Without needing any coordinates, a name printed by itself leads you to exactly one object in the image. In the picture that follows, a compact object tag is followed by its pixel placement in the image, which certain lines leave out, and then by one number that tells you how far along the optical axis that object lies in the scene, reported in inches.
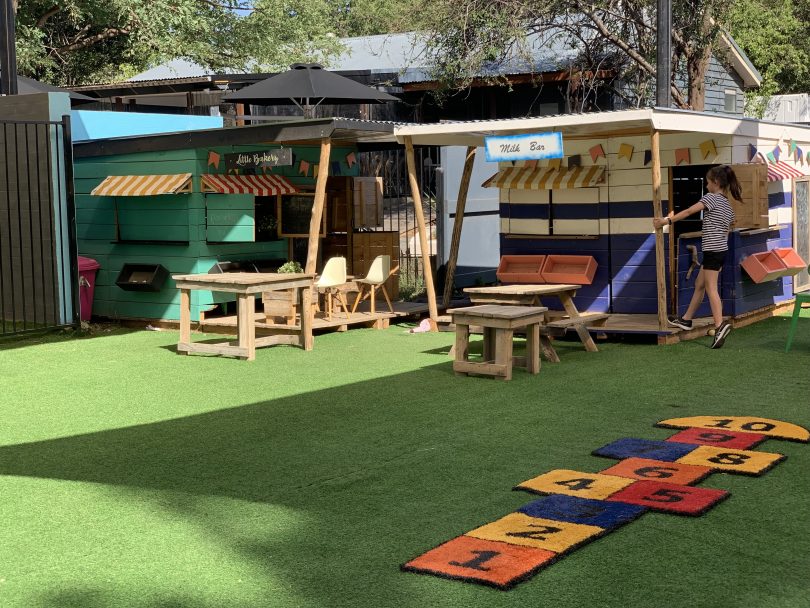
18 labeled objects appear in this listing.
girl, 418.3
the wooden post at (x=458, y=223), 519.2
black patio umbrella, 548.7
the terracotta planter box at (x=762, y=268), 458.9
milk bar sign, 427.5
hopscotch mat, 173.2
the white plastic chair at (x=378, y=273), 488.4
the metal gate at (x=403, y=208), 632.4
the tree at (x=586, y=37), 764.6
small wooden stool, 352.8
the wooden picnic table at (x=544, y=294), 400.2
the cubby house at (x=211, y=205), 484.7
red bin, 516.4
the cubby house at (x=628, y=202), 452.1
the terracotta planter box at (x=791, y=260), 483.2
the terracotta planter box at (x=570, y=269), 464.8
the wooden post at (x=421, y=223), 472.1
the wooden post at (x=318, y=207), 453.1
